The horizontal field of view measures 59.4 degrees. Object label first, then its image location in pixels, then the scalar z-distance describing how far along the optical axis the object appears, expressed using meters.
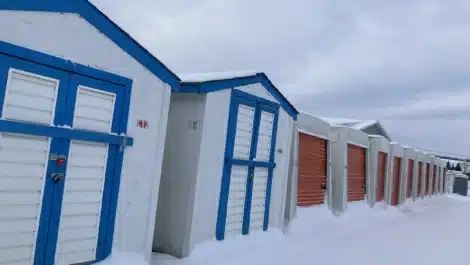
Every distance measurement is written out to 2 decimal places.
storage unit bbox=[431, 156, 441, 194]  28.86
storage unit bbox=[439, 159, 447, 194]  32.62
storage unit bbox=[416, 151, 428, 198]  24.04
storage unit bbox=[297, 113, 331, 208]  10.02
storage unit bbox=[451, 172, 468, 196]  36.72
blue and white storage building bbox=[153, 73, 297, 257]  6.23
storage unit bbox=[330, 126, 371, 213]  12.27
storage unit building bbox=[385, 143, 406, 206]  17.07
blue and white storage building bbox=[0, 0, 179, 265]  4.05
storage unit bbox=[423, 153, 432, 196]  25.52
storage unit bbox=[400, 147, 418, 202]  19.69
